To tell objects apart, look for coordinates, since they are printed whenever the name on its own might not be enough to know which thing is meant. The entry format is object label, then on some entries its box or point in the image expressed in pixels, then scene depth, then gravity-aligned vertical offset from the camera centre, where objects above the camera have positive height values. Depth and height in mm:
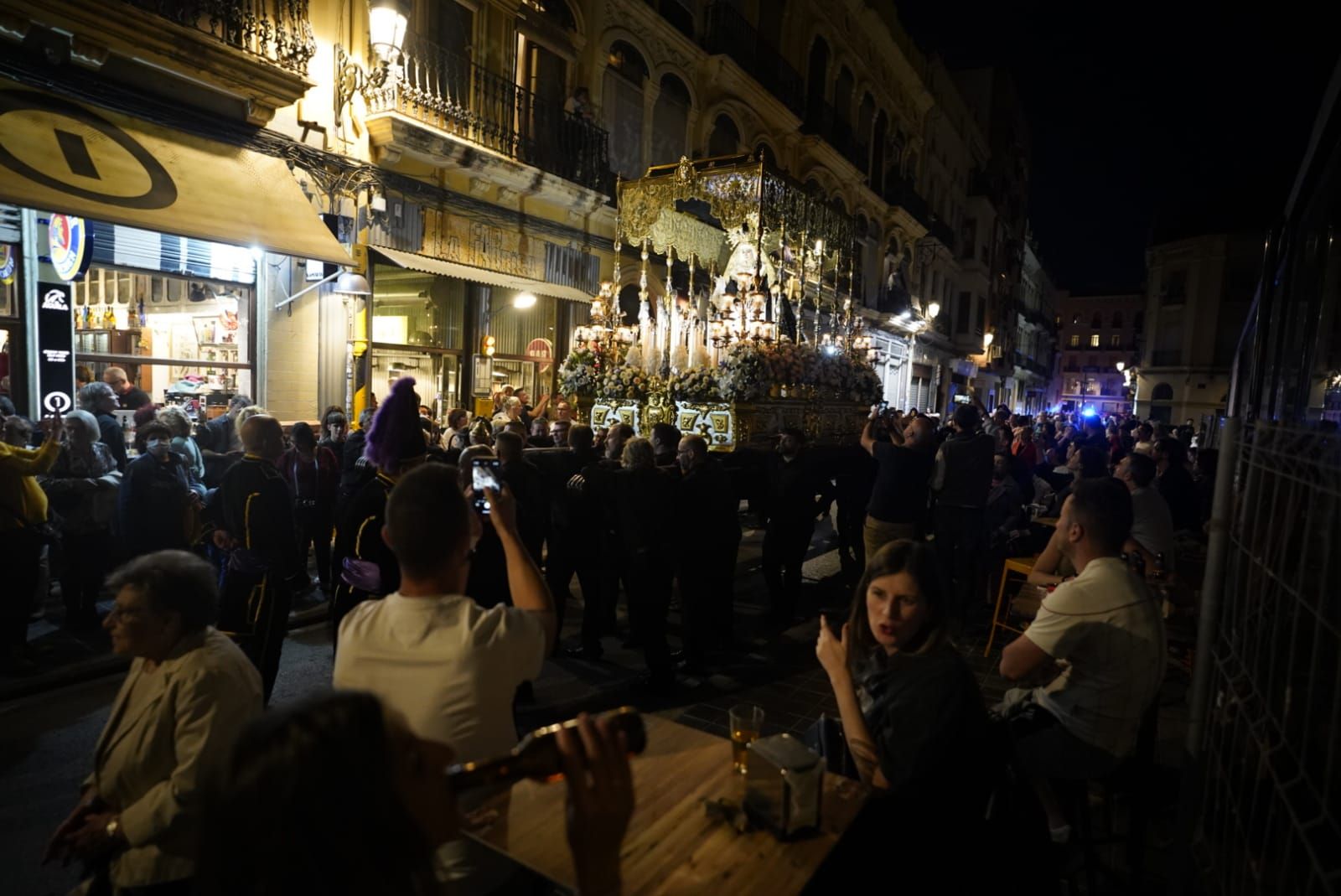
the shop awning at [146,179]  6992 +2074
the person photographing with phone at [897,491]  6723 -822
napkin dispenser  2035 -1152
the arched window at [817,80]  20797 +9651
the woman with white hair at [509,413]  9839 -426
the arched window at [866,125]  24422 +9699
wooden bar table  1873 -1265
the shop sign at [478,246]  11883 +2414
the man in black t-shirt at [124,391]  8336 -323
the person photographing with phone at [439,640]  1922 -719
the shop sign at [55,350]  8000 +126
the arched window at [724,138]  18141 +6666
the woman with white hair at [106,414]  6777 -492
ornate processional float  10352 +974
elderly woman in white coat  2064 -1095
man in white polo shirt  2912 -996
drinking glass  2408 -1132
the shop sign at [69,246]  7750 +1276
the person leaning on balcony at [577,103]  13771 +5480
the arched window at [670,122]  16312 +6288
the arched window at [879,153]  25891 +9157
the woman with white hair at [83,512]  5816 -1237
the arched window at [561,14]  13522 +7146
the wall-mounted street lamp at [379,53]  9469 +4486
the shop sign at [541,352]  14578 +684
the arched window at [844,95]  23031 +9973
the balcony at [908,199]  26531 +7951
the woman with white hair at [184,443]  6582 -709
